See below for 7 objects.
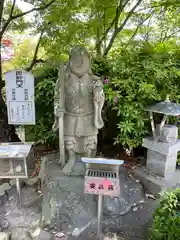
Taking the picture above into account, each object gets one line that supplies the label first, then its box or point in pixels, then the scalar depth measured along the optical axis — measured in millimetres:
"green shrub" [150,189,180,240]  2141
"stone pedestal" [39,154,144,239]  2822
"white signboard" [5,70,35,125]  3701
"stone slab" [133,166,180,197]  3414
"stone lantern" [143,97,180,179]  3379
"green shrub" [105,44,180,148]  3574
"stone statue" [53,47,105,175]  3080
